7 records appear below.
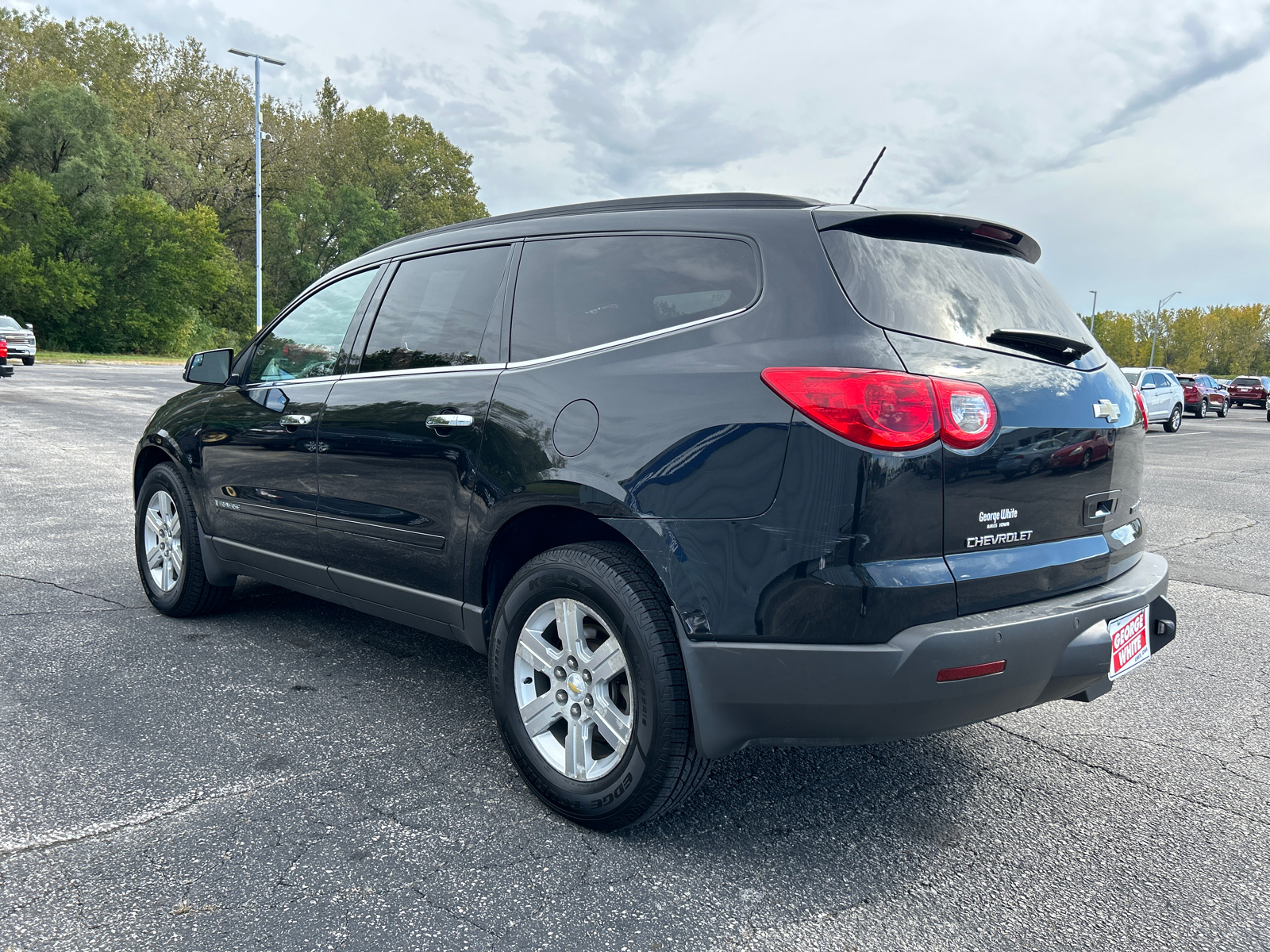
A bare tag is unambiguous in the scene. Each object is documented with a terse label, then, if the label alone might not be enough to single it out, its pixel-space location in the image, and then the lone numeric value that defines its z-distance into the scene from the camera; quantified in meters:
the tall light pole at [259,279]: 31.79
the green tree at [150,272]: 44.31
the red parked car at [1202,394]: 39.28
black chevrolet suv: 2.30
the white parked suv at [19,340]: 30.17
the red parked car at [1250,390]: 51.72
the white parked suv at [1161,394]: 24.03
